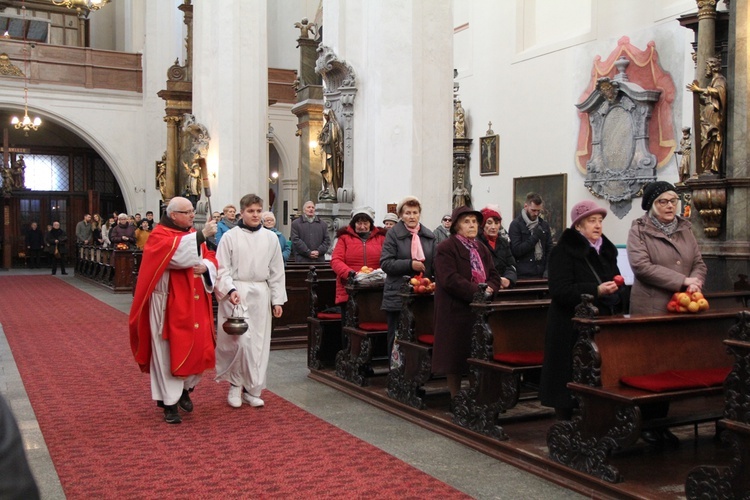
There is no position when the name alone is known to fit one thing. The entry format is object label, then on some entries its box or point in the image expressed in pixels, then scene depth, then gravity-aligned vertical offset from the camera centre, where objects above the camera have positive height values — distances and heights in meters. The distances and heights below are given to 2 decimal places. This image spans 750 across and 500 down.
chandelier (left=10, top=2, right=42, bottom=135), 22.81 +4.00
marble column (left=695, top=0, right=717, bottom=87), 8.97 +2.03
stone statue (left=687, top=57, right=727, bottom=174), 8.54 +1.08
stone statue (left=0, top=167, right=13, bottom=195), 24.70 +1.31
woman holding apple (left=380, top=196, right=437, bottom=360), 6.65 -0.26
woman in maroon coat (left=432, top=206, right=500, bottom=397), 5.80 -0.55
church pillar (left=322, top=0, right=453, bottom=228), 9.06 +1.35
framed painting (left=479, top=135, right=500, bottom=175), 18.05 +1.49
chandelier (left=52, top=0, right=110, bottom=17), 13.89 +3.83
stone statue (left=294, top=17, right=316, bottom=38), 18.14 +4.29
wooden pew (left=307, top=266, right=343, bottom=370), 7.99 -1.05
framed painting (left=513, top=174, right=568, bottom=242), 16.16 +0.55
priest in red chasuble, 6.00 -0.65
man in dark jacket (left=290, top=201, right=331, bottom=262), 10.52 -0.18
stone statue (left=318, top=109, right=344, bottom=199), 9.90 +0.86
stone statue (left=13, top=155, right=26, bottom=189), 26.08 +1.57
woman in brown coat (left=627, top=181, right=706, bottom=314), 4.90 -0.20
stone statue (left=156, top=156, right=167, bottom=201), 20.72 +1.21
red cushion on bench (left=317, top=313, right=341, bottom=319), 8.04 -0.92
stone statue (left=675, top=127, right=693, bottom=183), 10.32 +0.79
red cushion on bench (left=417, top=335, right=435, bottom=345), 6.24 -0.90
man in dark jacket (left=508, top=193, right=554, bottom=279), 8.75 -0.21
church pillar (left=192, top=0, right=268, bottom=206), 14.18 +2.26
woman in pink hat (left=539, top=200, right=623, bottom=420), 4.86 -0.40
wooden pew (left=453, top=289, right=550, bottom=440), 5.27 -0.90
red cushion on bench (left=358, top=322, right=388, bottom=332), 7.18 -0.92
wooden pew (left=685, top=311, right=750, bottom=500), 3.72 -0.95
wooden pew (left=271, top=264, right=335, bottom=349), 9.88 -1.15
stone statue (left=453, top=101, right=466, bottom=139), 18.83 +2.25
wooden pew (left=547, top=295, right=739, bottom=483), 4.30 -0.86
